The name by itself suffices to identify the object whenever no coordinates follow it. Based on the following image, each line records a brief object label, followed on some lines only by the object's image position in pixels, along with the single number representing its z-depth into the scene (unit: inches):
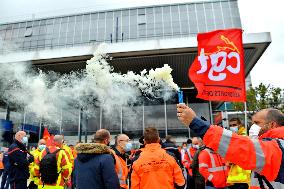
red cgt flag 203.9
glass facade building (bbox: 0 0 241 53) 970.1
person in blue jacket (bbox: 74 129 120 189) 162.7
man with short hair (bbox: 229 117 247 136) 250.6
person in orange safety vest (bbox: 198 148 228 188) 209.5
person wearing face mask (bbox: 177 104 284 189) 82.9
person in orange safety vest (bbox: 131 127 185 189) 168.6
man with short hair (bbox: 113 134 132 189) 186.5
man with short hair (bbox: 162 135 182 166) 293.0
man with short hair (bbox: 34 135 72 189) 252.7
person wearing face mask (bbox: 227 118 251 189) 208.4
